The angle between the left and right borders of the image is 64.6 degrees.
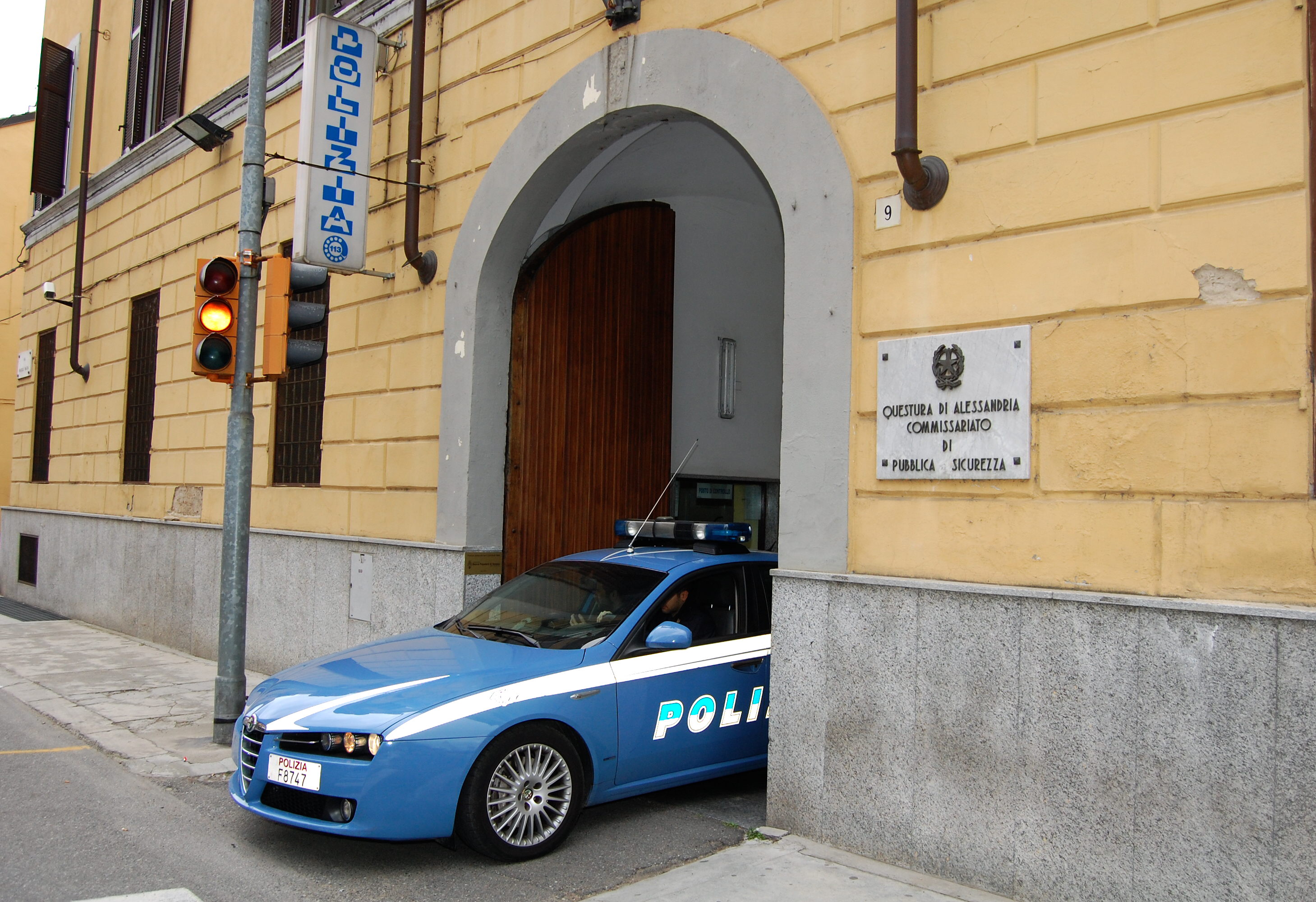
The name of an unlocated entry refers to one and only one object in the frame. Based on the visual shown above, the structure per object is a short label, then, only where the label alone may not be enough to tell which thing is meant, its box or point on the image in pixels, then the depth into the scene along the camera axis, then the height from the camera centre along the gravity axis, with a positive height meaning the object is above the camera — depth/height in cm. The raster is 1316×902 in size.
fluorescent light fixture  1064 +130
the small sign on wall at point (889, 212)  555 +160
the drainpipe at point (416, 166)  884 +285
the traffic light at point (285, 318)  719 +126
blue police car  477 -103
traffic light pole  742 -12
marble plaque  500 +52
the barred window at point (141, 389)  1372 +140
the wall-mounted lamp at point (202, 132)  1201 +422
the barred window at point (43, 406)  1722 +142
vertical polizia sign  883 +307
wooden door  873 +104
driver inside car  598 -64
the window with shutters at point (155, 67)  1380 +594
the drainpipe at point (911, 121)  527 +197
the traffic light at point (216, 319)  730 +124
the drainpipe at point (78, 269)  1553 +334
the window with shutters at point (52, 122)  1709 +613
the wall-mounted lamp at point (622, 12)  724 +344
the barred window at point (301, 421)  1030 +77
